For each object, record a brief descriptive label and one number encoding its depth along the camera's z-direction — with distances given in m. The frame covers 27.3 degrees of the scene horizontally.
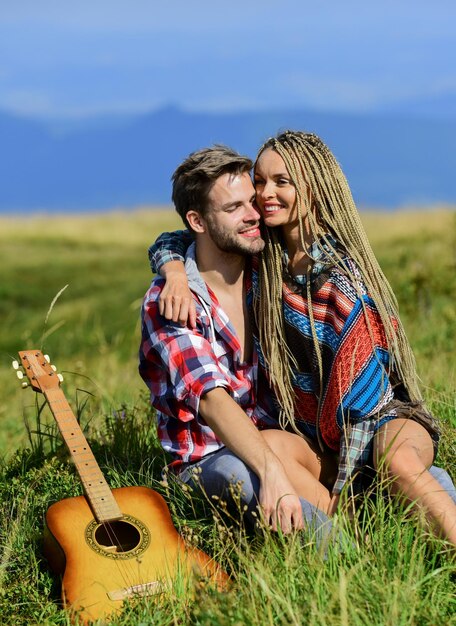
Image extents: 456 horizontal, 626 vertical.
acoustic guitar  3.84
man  4.24
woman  4.38
